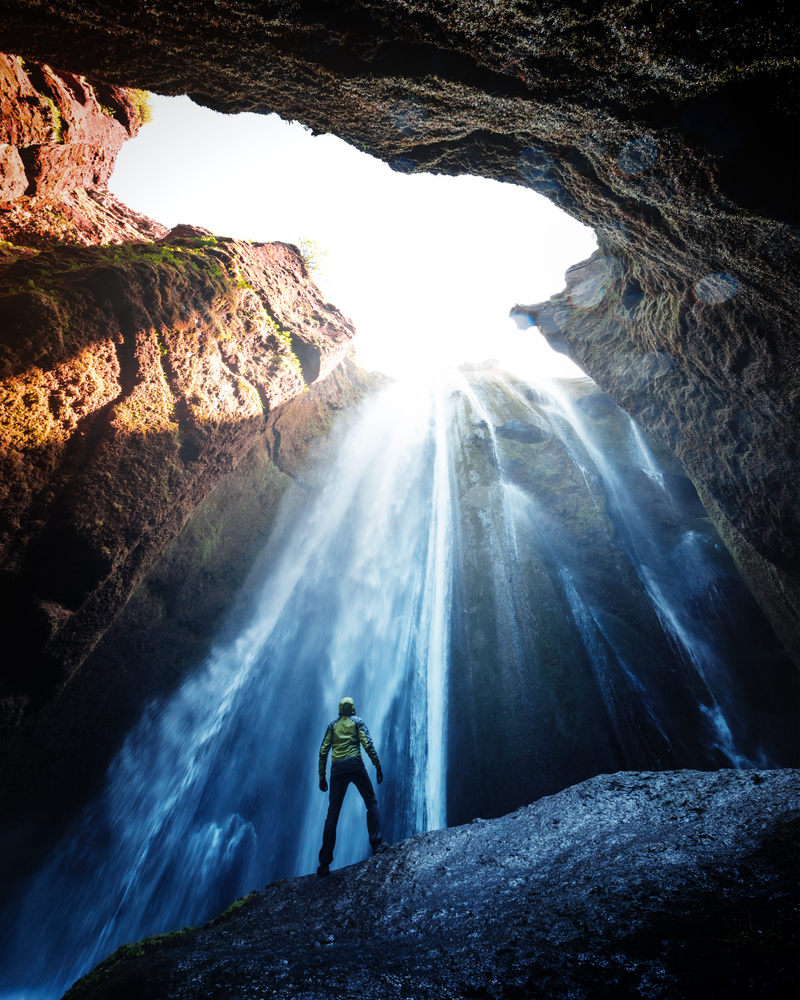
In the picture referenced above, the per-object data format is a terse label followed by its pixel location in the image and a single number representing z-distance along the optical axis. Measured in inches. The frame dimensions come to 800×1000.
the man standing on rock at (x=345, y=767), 177.8
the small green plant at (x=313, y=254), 655.1
